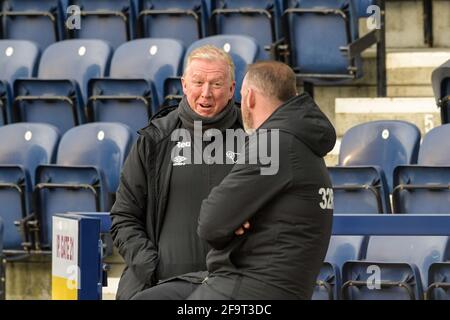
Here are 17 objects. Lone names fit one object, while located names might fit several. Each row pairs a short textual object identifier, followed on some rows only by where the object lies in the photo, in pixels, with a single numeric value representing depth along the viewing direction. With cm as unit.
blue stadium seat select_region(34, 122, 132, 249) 1395
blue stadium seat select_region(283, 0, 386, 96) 1633
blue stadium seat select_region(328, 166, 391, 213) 1275
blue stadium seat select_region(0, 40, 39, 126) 1705
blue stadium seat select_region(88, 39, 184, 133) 1560
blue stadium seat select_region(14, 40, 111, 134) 1597
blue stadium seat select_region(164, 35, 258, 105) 1538
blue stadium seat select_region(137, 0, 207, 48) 1758
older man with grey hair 840
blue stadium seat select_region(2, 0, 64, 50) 1828
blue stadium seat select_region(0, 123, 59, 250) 1426
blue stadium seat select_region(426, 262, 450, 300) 1152
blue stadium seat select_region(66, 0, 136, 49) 1802
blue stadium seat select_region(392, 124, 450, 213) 1252
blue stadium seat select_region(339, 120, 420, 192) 1369
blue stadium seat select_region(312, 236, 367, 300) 1198
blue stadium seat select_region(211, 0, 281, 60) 1709
